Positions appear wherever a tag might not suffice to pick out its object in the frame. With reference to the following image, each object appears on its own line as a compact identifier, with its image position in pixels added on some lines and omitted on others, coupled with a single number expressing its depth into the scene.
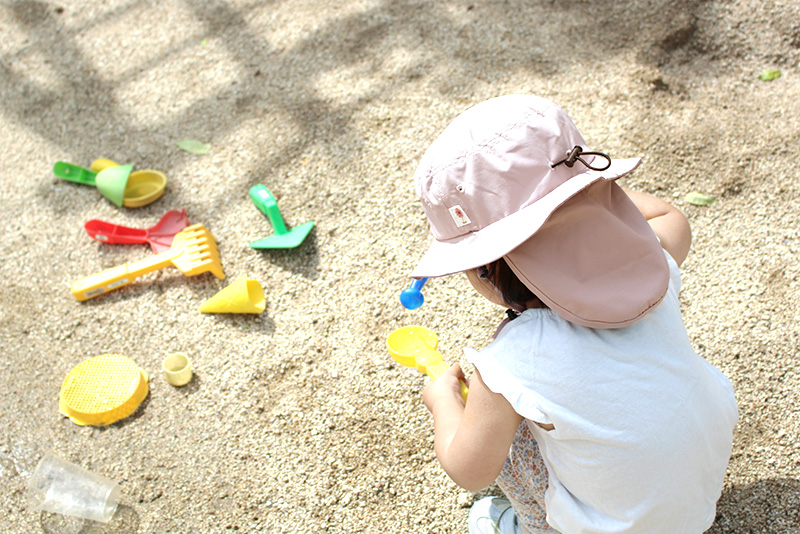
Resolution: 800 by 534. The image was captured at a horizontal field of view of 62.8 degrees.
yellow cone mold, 1.74
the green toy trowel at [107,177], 2.04
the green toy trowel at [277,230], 1.87
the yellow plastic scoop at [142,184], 2.07
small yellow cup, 1.62
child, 0.86
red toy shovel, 1.94
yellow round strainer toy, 1.57
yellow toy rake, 1.82
